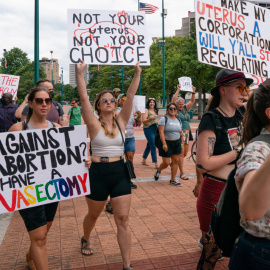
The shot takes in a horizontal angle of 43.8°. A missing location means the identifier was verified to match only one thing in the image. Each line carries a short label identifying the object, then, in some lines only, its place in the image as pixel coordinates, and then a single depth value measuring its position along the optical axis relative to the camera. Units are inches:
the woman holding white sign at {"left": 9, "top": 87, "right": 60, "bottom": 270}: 113.3
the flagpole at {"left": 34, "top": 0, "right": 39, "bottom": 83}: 354.1
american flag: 901.3
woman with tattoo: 107.2
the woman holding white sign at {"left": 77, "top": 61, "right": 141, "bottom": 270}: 131.6
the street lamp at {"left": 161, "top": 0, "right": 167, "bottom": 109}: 1205.7
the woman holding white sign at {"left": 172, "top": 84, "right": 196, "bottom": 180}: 305.6
